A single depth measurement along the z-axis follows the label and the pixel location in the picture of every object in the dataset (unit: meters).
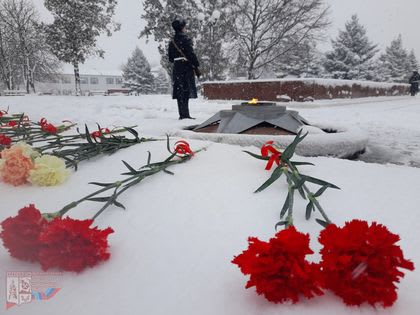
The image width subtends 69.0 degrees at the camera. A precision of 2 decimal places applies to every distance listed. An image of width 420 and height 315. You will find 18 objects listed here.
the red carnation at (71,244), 0.76
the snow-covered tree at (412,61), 33.78
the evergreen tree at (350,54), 26.19
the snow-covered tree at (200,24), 18.38
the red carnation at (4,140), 1.93
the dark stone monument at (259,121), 2.37
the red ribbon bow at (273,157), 1.36
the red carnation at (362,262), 0.60
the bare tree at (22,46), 23.19
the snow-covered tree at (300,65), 27.54
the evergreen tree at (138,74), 38.00
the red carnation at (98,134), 1.79
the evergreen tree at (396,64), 32.47
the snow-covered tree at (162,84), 43.41
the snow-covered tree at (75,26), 16.78
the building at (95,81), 51.34
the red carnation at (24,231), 0.80
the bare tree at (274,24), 17.83
